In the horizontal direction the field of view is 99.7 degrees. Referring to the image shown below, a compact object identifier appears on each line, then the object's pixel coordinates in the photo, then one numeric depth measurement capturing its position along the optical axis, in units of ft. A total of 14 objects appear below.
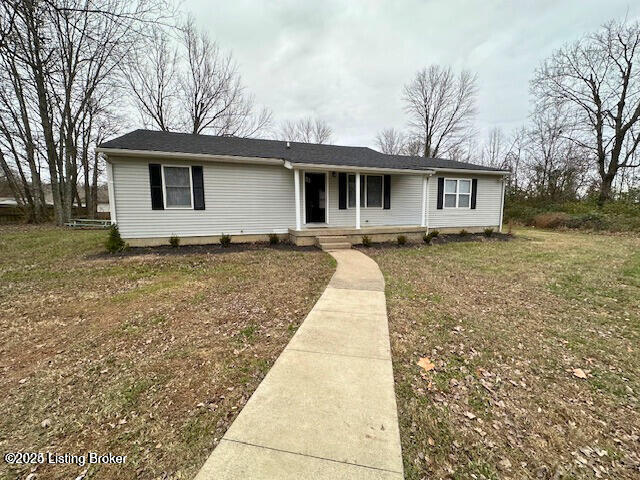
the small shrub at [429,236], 33.30
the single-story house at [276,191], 27.32
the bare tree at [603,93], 52.75
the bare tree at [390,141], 100.01
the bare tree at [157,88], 58.54
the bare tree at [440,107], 77.46
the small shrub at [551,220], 51.33
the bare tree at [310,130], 93.25
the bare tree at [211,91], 60.34
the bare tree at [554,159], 61.46
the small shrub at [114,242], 25.38
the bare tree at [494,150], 84.79
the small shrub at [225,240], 28.60
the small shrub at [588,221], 46.49
